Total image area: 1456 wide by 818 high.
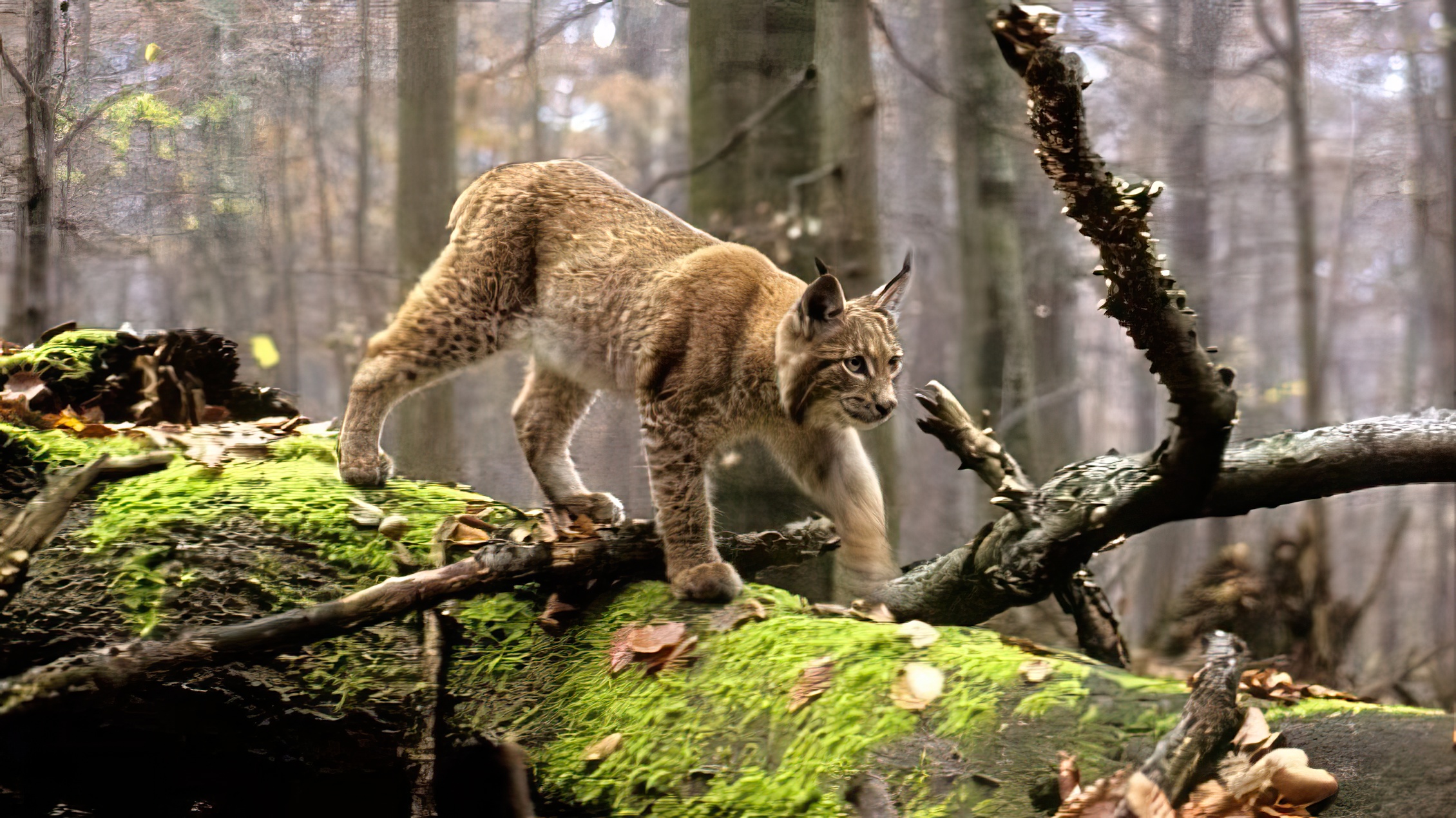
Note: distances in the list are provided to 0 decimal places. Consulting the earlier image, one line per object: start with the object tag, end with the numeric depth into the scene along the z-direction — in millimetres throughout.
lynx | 6742
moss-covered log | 4535
